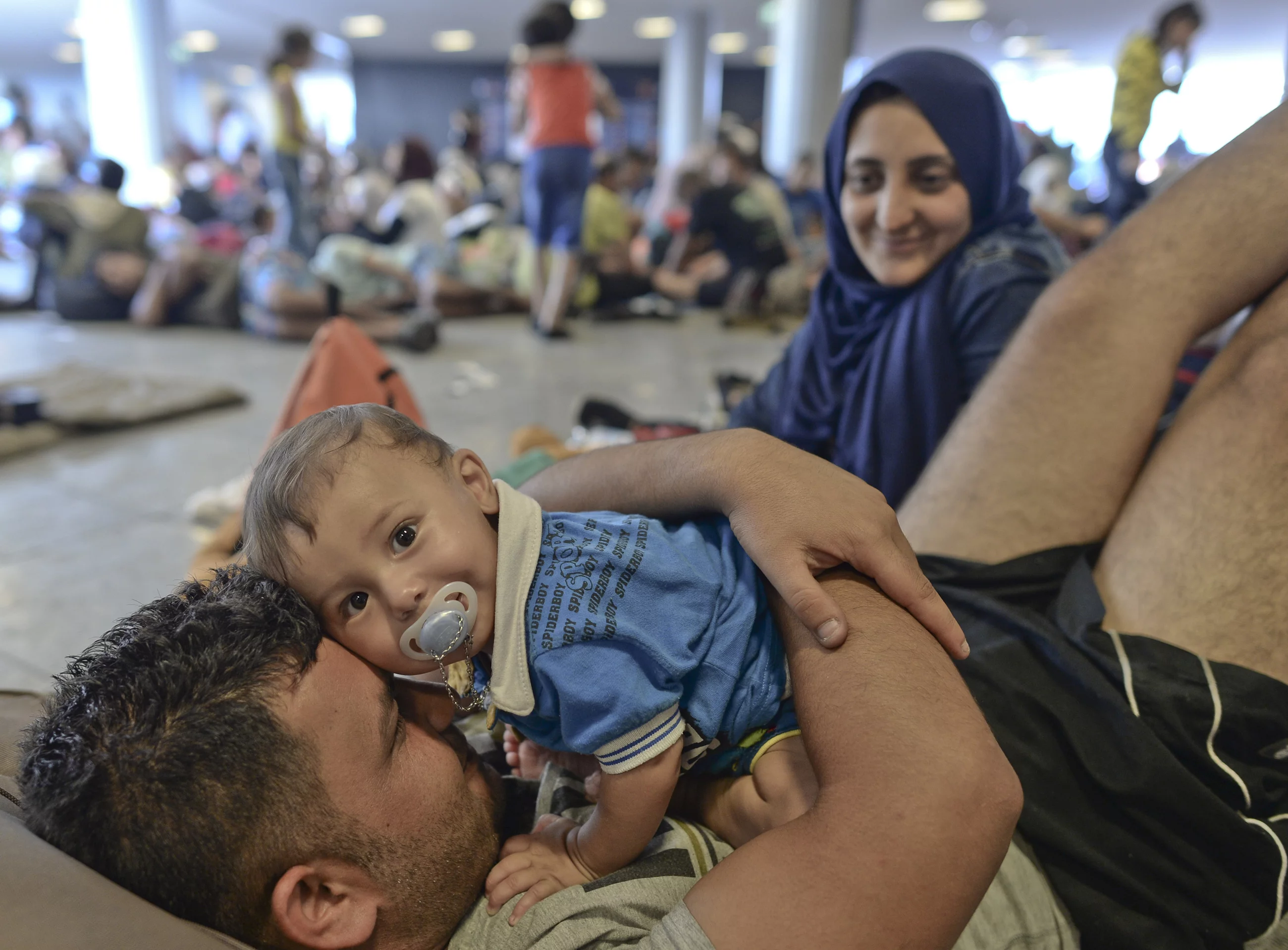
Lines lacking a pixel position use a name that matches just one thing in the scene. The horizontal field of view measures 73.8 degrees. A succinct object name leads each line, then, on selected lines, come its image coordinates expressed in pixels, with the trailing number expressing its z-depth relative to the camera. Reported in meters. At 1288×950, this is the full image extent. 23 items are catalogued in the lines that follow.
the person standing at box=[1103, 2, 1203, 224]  6.04
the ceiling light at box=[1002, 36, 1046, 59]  17.36
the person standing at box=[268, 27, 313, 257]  6.57
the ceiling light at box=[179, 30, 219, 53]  19.53
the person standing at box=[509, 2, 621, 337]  6.20
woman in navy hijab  1.94
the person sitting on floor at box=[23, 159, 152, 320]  6.95
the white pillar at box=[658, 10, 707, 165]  15.87
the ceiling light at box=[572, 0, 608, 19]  15.16
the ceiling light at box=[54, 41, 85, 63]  21.66
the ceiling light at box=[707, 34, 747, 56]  17.77
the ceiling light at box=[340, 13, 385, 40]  17.22
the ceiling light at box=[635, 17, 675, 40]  16.50
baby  0.95
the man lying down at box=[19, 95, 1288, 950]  0.81
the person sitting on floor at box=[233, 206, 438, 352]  6.29
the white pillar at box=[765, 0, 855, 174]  10.16
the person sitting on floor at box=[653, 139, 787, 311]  8.08
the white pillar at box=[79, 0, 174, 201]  12.48
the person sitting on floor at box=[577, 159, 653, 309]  8.20
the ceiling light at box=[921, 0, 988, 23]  14.52
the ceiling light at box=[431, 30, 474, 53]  18.56
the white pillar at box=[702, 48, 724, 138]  16.48
